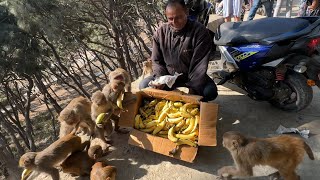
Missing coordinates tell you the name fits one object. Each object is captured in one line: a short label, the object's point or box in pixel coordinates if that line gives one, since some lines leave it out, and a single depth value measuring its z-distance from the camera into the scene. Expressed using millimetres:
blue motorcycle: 2986
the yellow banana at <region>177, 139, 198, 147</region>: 2629
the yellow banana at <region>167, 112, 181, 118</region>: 2882
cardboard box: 2605
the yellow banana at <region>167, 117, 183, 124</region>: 2851
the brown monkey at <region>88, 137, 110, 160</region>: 2781
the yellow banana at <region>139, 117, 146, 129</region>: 2932
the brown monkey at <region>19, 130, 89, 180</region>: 2572
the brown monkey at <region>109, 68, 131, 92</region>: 3100
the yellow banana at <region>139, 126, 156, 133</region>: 2894
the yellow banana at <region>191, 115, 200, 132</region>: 2753
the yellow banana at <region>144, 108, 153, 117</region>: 3080
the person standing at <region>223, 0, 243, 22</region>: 5773
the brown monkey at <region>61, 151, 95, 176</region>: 2688
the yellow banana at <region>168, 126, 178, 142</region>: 2662
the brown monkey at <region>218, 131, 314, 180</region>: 2217
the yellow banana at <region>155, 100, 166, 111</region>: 3032
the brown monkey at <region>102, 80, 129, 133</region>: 2959
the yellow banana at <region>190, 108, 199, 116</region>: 2840
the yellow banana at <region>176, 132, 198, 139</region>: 2685
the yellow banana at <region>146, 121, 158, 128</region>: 2913
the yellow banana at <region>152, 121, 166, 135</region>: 2857
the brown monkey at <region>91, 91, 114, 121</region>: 2789
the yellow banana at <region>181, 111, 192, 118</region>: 2843
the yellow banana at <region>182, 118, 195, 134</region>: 2765
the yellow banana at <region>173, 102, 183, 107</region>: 2954
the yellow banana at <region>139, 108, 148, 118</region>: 3062
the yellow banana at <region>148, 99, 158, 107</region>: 3097
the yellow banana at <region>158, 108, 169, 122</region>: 2919
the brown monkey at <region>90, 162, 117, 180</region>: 2489
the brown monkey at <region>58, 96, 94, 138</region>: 2840
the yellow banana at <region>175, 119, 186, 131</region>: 2832
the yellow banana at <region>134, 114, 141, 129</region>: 2940
